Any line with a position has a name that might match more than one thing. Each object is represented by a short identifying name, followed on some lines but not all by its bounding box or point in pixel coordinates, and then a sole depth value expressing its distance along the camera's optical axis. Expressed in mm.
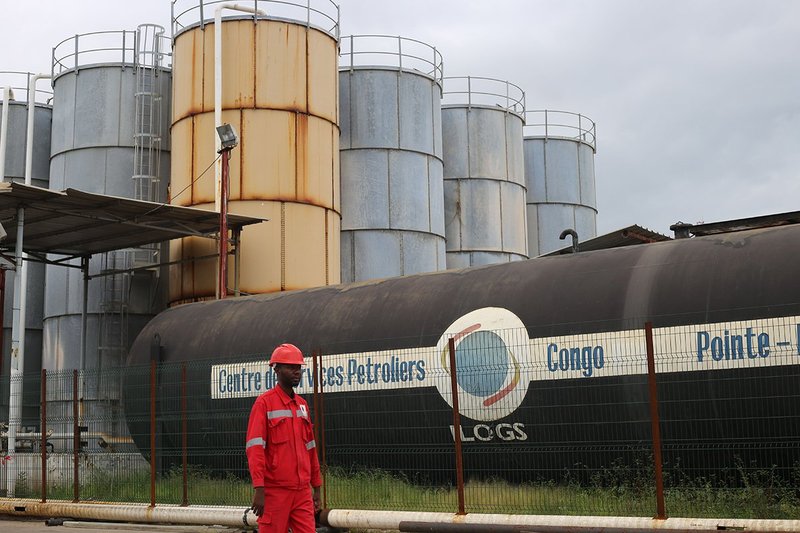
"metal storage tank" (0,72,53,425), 32375
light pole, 23297
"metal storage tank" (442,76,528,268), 35281
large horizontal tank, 10969
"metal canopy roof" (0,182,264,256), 20938
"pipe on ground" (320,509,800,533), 9469
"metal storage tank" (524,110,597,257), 40156
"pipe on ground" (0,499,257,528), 12492
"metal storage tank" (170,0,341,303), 26203
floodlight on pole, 23656
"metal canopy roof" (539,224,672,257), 16750
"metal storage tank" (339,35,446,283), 30250
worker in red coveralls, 7492
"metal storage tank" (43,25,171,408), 28844
